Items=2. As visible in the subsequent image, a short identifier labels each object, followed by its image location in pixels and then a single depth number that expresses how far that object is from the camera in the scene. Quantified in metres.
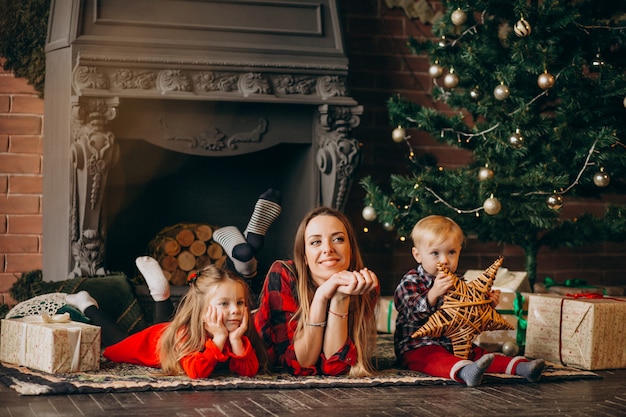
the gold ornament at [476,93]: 4.16
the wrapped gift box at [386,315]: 4.17
